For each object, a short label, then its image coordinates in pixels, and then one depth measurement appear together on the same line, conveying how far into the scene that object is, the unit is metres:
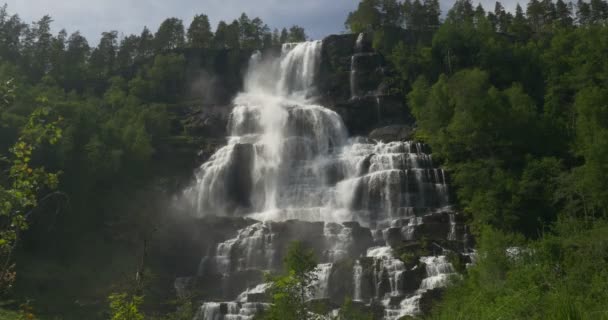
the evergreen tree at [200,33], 97.44
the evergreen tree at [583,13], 100.50
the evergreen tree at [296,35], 108.39
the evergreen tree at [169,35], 99.25
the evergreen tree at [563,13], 99.69
